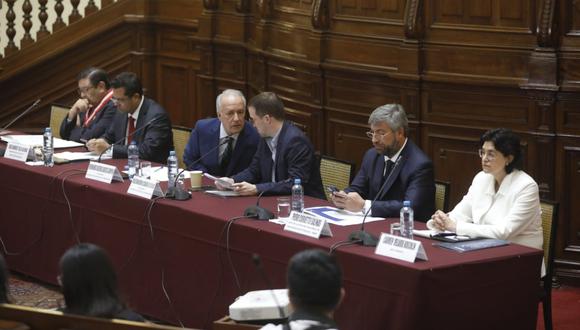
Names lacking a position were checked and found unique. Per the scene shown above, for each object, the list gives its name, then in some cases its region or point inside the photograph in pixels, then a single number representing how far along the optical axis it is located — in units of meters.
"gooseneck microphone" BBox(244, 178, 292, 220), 11.51
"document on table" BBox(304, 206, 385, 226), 11.45
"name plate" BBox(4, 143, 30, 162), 14.71
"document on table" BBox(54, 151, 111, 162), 14.77
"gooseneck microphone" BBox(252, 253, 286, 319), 7.24
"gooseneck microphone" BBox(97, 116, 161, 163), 15.22
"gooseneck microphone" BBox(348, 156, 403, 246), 10.38
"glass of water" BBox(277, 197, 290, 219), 11.77
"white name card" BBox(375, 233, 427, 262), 9.83
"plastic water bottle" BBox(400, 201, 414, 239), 10.77
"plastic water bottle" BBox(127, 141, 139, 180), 13.83
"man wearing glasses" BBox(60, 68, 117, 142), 16.72
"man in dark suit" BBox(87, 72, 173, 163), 15.22
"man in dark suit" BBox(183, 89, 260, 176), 14.02
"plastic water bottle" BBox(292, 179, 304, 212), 11.93
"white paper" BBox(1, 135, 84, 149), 15.76
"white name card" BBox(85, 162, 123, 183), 13.41
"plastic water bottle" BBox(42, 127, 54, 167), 14.40
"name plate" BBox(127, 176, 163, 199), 12.51
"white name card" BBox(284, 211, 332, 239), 10.72
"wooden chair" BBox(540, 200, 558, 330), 11.46
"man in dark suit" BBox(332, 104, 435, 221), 11.80
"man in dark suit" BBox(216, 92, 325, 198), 13.18
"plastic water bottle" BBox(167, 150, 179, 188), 13.05
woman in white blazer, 11.18
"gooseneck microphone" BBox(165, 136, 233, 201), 12.43
